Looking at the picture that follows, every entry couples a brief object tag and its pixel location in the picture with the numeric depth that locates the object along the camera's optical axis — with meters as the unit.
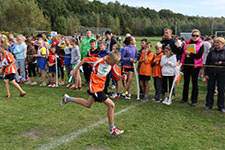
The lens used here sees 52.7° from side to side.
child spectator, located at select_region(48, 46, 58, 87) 9.52
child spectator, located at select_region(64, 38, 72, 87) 9.39
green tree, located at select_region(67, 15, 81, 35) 70.61
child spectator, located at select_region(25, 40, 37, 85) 10.12
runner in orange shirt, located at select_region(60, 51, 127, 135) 4.65
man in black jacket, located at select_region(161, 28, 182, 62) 7.24
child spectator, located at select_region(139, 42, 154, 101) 7.32
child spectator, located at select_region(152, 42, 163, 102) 7.25
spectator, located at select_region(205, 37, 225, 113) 6.32
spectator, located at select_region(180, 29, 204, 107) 6.64
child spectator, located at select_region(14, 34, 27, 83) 9.48
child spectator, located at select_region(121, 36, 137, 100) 7.56
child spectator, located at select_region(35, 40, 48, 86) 9.57
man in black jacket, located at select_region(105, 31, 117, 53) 9.38
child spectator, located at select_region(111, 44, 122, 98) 7.77
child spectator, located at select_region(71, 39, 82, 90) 8.83
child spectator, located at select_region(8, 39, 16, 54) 10.54
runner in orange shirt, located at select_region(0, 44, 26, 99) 7.33
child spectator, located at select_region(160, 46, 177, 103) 6.98
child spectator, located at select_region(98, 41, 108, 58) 8.07
